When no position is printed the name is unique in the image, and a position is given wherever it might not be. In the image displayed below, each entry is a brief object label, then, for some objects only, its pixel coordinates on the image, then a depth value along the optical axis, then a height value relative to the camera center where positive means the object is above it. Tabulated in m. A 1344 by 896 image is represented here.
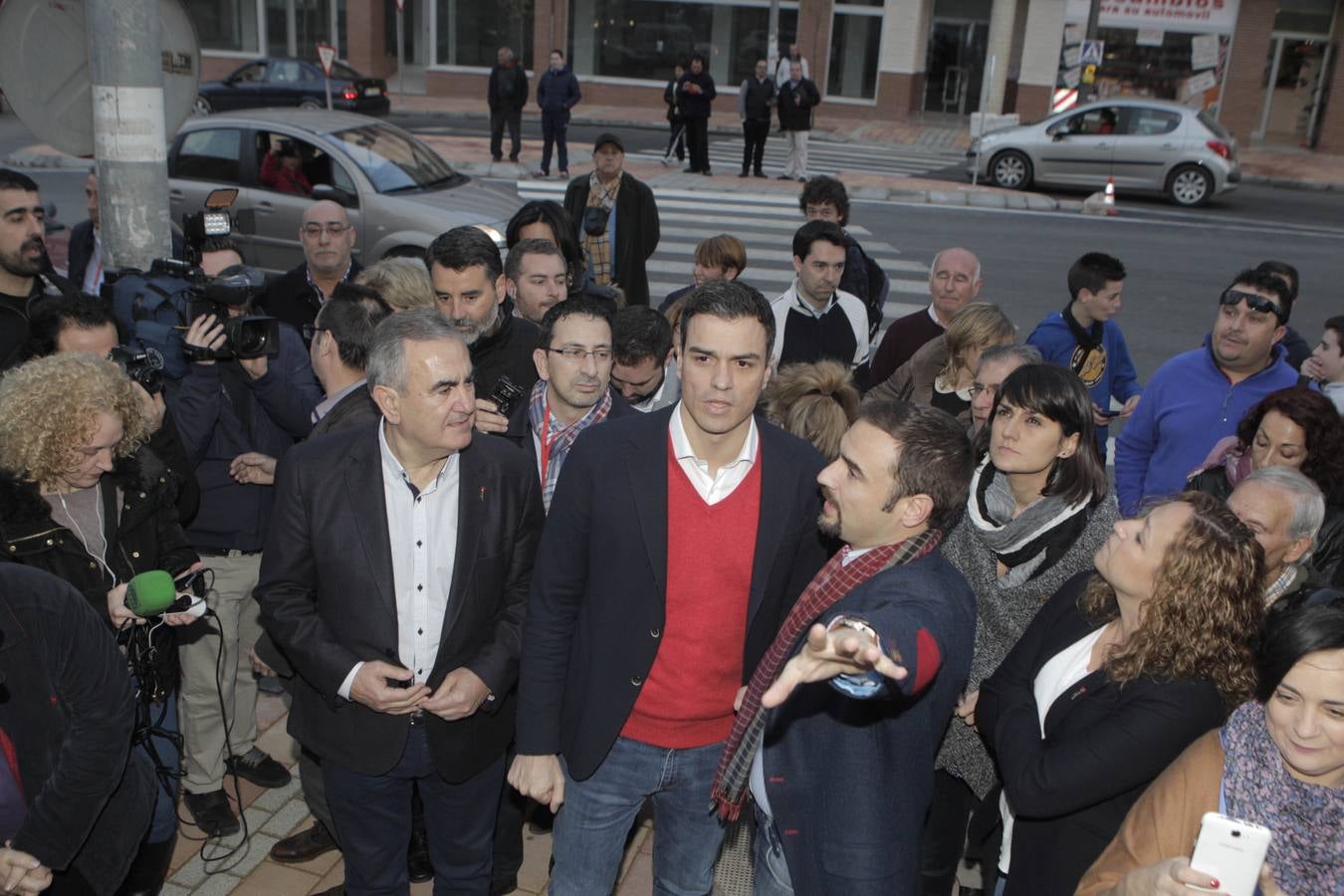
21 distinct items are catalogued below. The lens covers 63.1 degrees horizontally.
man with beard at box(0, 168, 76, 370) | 5.27 -0.82
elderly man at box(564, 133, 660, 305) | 8.49 -0.83
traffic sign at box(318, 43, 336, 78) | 21.41 +0.64
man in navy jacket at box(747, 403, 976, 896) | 2.68 -1.39
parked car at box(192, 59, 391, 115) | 24.23 +0.01
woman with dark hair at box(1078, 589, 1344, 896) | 2.38 -1.34
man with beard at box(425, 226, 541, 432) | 4.90 -0.90
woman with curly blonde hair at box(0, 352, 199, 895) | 3.41 -1.35
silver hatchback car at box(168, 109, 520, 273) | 10.19 -0.87
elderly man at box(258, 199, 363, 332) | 6.32 -1.01
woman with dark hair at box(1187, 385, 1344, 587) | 4.07 -1.07
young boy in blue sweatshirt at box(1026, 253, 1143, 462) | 5.84 -1.03
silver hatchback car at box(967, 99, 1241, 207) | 19.31 -0.19
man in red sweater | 3.10 -1.29
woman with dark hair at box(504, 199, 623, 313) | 6.59 -0.73
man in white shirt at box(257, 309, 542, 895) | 3.30 -1.47
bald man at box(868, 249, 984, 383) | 6.10 -1.00
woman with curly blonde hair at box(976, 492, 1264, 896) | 2.65 -1.30
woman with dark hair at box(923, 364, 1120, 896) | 3.49 -1.20
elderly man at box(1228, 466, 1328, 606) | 3.54 -1.15
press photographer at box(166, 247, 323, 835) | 4.29 -1.57
